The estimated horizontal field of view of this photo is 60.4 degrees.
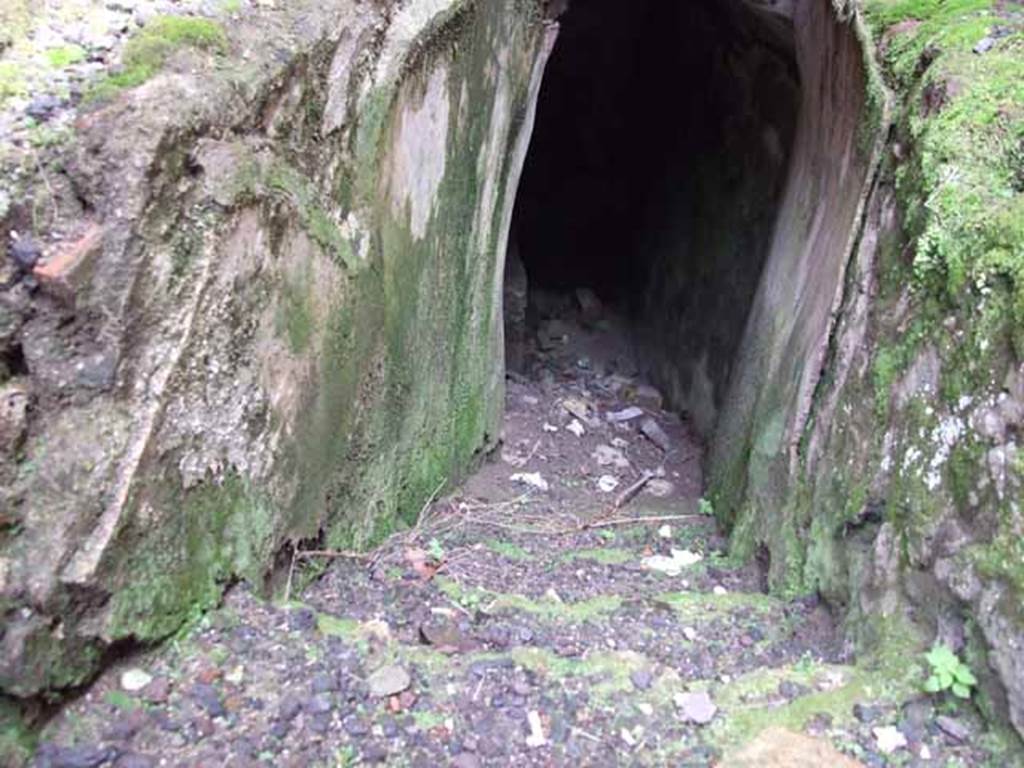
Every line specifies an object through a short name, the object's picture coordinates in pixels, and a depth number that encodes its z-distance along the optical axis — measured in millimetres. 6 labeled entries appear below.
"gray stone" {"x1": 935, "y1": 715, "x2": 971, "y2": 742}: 1968
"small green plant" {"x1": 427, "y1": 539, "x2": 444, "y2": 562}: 3303
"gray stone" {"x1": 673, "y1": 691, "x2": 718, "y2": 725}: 2109
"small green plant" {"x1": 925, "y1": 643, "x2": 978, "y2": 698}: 1996
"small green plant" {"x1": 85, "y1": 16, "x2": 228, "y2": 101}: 2123
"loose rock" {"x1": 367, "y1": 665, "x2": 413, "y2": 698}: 2113
